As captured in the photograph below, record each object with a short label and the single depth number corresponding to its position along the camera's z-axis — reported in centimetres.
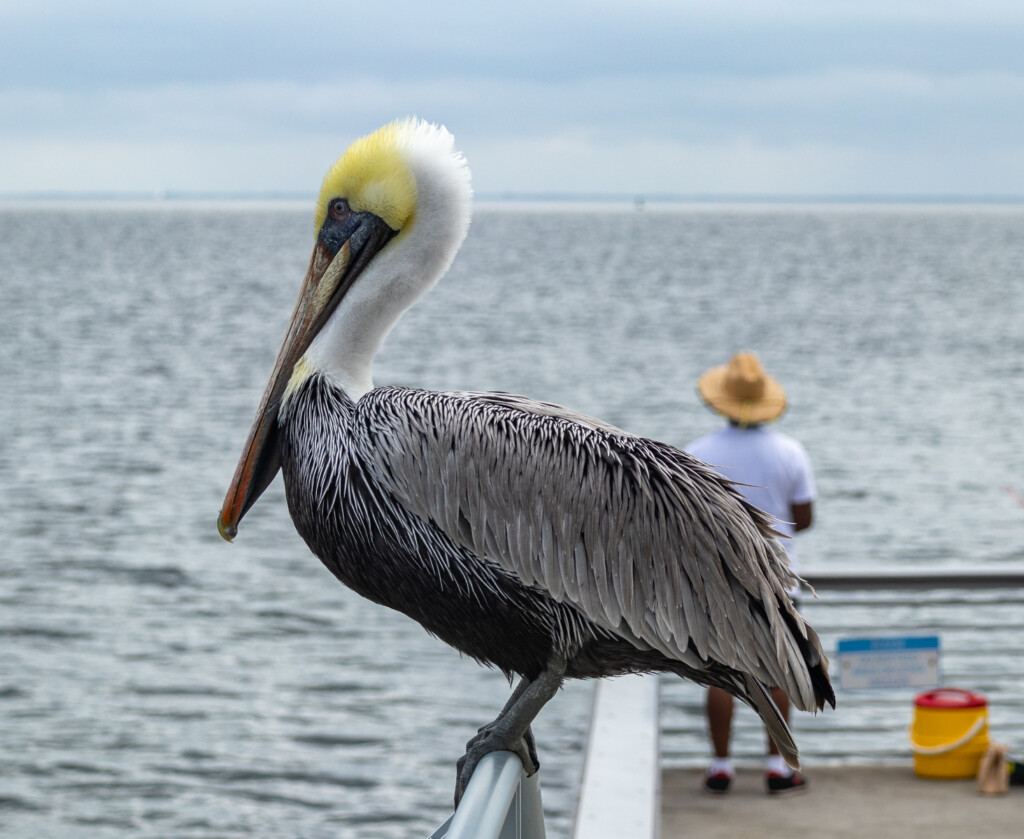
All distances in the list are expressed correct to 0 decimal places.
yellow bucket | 1015
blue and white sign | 1037
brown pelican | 446
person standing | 965
